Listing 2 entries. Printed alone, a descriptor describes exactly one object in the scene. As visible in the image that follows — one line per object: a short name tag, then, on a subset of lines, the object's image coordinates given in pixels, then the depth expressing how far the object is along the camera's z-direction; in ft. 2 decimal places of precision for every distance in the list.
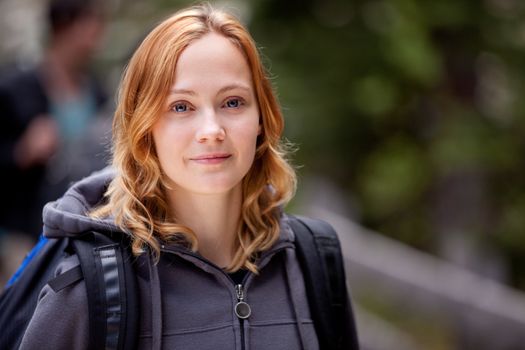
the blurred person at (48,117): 16.02
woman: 8.01
